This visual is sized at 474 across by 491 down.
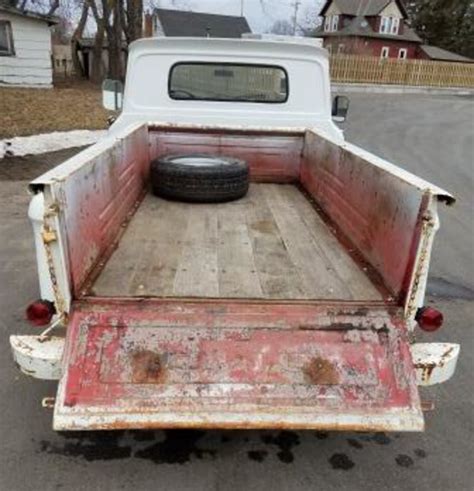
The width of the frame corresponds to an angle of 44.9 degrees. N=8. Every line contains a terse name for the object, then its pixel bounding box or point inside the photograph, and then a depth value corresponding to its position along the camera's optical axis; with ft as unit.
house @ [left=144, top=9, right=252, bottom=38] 144.46
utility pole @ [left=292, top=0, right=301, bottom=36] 222.28
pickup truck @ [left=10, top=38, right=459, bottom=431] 7.79
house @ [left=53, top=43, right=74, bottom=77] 97.44
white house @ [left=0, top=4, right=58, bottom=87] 64.23
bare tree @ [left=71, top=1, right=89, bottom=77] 92.17
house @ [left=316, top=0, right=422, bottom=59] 155.63
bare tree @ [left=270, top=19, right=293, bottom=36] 252.62
